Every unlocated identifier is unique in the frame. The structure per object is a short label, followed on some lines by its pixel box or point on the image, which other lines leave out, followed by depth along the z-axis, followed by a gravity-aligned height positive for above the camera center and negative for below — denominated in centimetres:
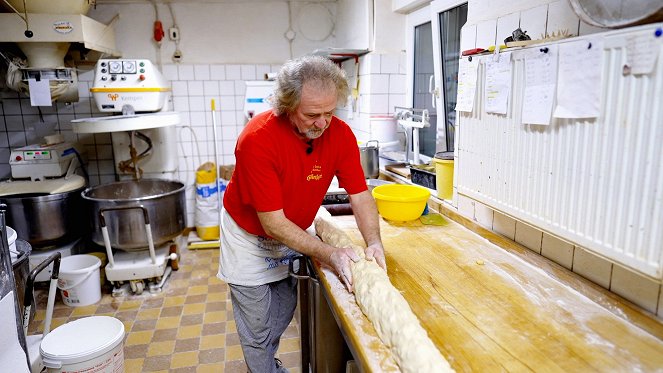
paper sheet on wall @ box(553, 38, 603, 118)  98 +6
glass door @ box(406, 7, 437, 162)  263 +22
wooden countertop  93 -51
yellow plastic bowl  183 -40
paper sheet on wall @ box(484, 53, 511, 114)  129 +7
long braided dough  89 -49
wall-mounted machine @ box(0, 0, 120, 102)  277 +47
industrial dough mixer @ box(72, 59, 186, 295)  279 -60
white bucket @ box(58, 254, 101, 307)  273 -103
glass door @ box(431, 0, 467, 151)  233 +22
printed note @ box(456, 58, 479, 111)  148 +8
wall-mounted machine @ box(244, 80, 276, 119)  365 +12
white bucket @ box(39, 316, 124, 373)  171 -92
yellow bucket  190 -30
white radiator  88 -14
